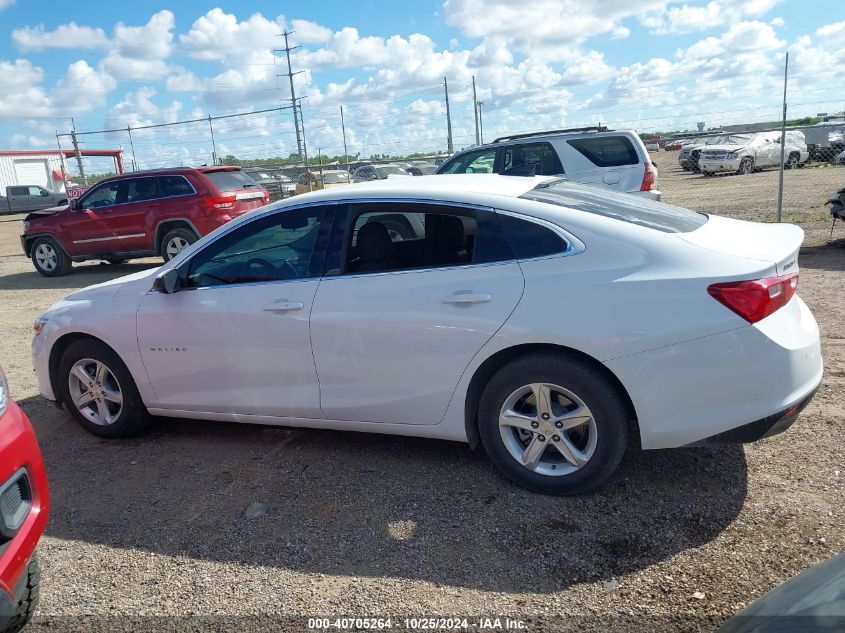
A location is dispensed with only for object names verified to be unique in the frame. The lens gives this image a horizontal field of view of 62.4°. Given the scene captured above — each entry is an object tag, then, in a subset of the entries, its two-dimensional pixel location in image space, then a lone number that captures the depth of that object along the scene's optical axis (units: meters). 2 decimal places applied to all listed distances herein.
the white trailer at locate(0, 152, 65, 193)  40.53
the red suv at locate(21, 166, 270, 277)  11.75
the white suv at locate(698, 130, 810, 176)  26.73
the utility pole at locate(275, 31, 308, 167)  20.89
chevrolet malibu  3.16
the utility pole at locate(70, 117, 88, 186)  22.80
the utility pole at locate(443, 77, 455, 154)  25.46
